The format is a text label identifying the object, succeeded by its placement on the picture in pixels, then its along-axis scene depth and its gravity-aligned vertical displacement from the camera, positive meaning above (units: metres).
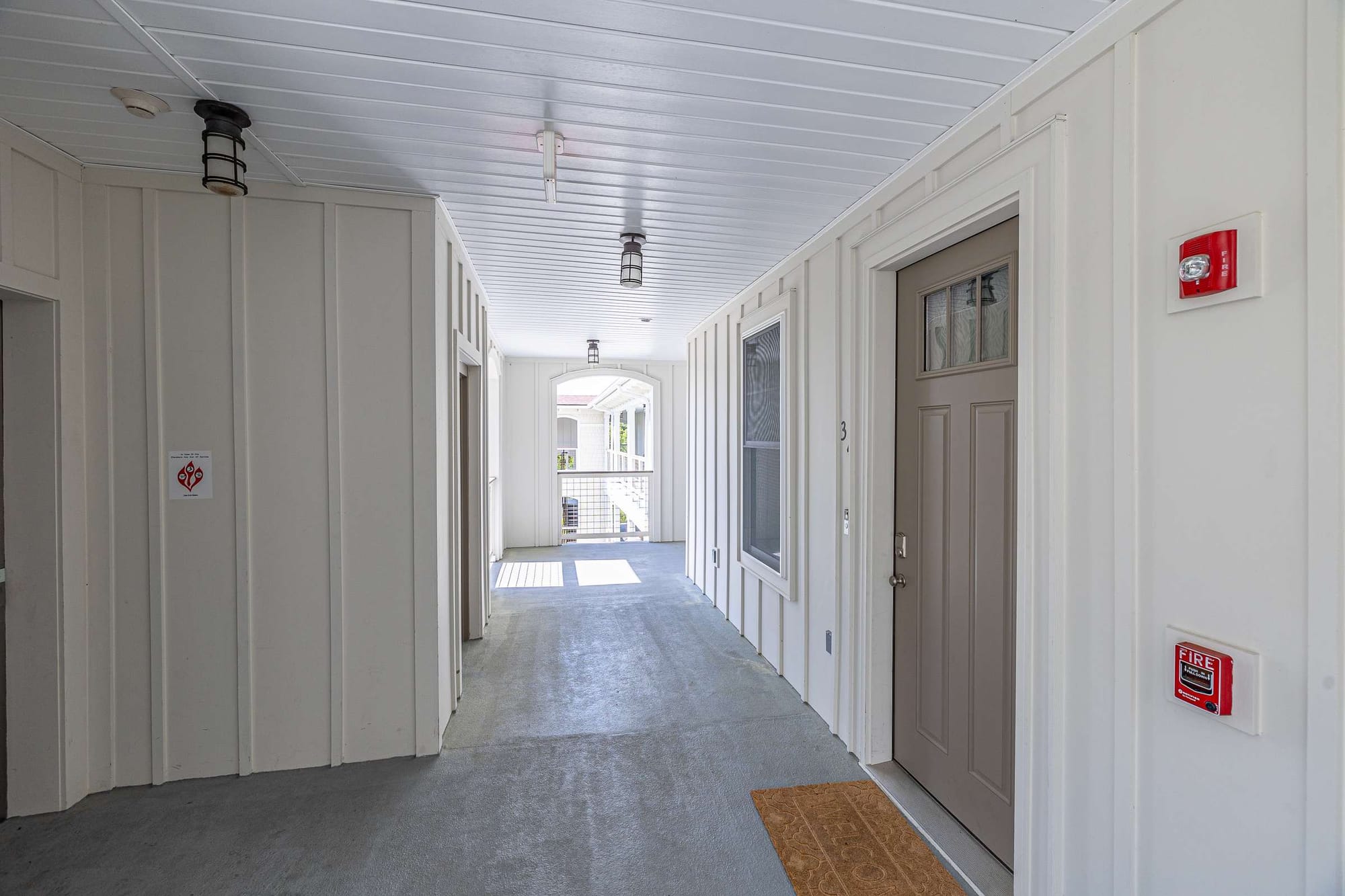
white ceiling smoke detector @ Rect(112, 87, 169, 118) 1.97 +1.08
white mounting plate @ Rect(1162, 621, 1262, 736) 1.28 -0.50
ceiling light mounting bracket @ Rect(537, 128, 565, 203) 2.23 +1.04
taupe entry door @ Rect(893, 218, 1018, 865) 2.15 -0.32
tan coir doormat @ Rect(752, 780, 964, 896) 2.10 -1.44
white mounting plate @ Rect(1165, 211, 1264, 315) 1.27 +0.36
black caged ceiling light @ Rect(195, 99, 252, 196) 2.04 +0.96
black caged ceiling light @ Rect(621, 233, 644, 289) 3.30 +0.94
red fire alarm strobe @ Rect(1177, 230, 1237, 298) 1.31 +0.37
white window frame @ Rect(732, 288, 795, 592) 3.71 +0.02
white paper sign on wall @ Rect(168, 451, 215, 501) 2.68 -0.13
